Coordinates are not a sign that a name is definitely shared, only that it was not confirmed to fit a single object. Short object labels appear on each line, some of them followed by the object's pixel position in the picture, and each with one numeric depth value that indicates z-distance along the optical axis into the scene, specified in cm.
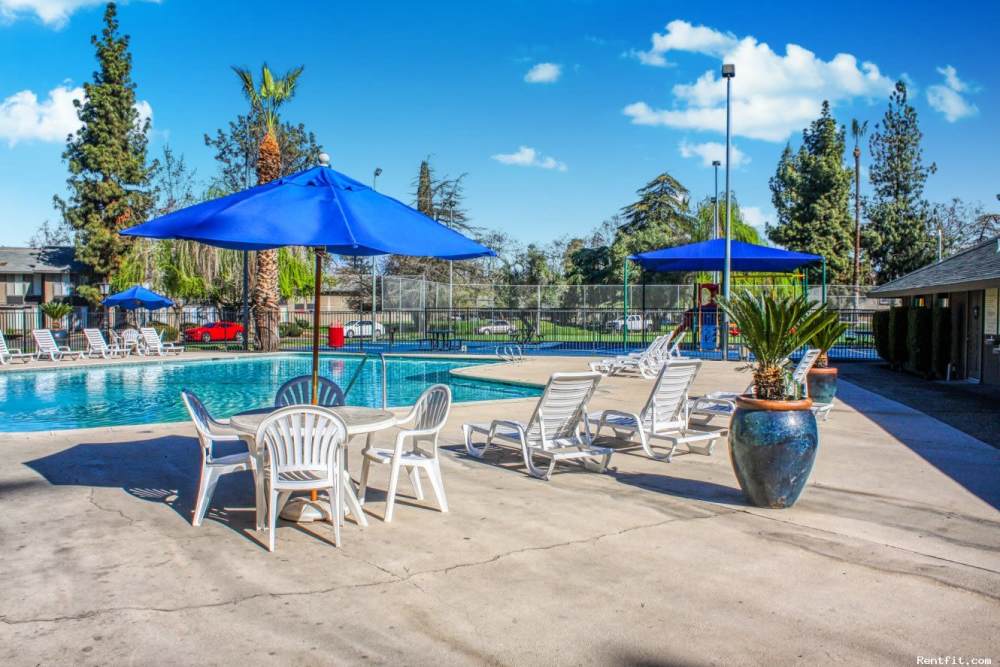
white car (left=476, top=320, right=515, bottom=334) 2873
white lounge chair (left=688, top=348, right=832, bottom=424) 888
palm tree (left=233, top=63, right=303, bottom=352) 2377
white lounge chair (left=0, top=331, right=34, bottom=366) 2073
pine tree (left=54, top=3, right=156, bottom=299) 3406
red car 3244
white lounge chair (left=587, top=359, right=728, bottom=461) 743
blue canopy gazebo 2019
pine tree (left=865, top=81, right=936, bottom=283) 4575
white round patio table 498
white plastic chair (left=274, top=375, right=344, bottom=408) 658
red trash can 2558
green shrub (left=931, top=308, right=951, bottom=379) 1648
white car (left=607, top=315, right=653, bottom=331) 2991
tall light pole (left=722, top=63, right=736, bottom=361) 1847
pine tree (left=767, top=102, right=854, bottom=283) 4197
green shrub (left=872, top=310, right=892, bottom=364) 2017
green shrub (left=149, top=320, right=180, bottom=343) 3278
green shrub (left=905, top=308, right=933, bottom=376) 1675
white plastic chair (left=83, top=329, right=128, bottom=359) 2280
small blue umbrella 2464
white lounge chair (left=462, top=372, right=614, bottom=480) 673
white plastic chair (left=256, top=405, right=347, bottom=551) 470
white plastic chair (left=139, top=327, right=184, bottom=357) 2359
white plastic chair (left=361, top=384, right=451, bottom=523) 538
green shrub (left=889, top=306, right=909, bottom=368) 1831
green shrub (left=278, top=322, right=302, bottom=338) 3760
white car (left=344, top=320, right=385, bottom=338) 3370
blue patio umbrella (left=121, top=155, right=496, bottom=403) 509
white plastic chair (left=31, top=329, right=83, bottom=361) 2145
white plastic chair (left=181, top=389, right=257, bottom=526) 517
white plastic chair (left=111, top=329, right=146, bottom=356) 2361
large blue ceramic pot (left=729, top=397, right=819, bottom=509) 550
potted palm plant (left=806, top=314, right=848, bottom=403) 1055
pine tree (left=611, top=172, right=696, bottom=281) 4981
